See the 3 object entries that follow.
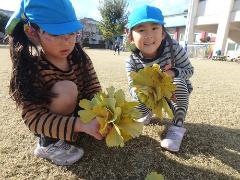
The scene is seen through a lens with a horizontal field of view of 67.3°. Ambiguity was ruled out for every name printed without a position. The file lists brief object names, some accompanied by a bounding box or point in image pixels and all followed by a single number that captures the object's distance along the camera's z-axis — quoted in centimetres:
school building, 1270
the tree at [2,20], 2007
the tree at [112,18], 2097
